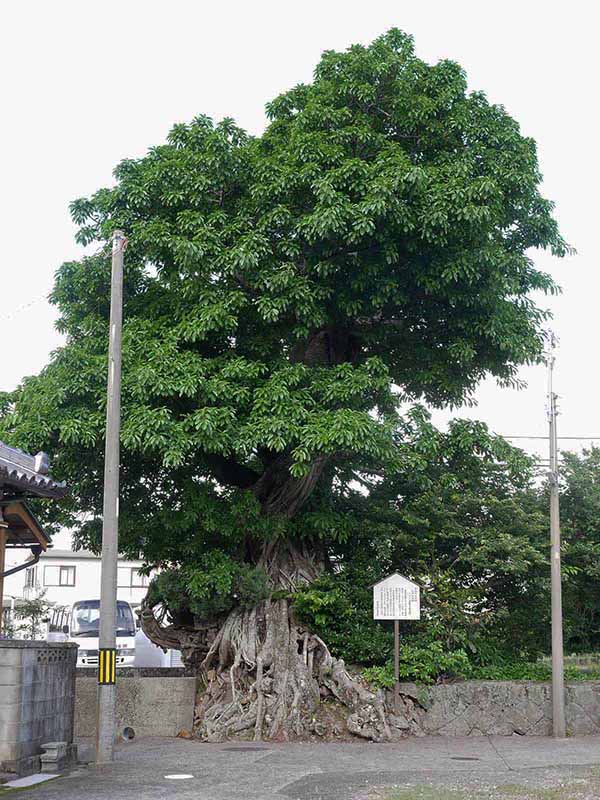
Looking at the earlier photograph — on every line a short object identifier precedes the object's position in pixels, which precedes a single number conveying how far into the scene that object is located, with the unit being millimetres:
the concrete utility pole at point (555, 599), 18797
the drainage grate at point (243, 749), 16688
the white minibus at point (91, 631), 25516
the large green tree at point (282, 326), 17328
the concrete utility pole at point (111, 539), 14375
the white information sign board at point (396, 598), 19469
